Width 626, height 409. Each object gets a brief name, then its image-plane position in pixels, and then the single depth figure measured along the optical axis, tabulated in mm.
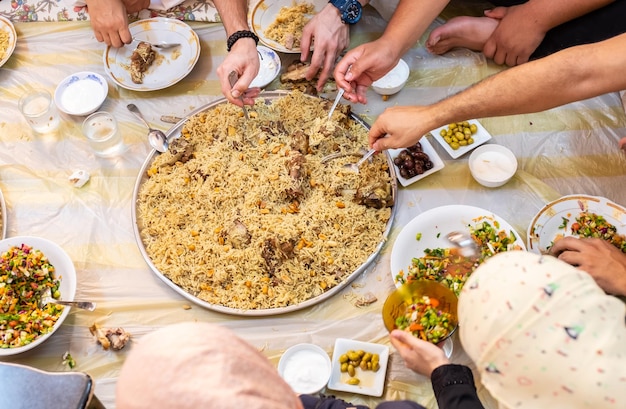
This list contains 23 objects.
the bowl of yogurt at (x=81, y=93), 2684
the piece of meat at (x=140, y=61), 2730
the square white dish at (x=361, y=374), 1916
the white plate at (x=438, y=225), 2174
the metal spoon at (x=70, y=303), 2082
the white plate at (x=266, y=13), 2816
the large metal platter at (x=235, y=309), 2082
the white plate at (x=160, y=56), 2744
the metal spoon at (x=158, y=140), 2486
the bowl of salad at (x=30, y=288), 2021
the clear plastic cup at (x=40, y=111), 2617
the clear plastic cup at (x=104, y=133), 2535
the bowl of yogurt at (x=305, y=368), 1908
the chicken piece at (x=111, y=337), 2072
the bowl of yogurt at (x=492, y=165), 2344
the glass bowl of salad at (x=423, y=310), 1851
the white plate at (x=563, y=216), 2164
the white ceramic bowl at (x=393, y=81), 2621
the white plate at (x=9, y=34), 2859
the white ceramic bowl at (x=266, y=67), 2693
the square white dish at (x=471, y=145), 2441
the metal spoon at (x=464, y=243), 2148
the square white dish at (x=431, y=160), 2381
